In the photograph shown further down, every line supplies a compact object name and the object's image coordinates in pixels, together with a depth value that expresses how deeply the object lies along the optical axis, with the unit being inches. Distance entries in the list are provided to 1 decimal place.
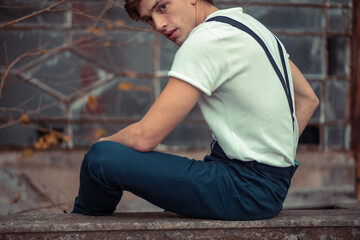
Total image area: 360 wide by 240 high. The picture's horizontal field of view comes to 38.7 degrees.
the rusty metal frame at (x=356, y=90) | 191.8
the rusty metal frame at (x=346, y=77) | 190.9
